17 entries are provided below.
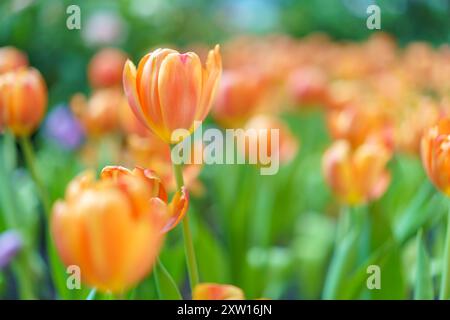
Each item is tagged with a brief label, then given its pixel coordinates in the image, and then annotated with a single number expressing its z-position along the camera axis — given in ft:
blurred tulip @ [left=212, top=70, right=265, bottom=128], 3.67
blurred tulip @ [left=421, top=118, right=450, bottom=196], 2.39
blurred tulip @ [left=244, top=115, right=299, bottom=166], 3.37
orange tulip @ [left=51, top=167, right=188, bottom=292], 1.91
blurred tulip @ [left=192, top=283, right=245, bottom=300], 2.25
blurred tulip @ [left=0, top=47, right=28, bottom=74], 3.26
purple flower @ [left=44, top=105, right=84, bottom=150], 5.06
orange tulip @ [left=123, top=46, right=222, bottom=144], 2.30
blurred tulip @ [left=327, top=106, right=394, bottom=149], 3.17
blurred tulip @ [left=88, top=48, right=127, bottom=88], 4.41
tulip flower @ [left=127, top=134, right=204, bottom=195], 2.80
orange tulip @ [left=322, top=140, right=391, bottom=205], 2.83
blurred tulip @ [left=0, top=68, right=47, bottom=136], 2.83
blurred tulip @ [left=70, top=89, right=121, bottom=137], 3.61
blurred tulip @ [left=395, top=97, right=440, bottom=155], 3.20
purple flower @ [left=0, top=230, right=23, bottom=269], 3.10
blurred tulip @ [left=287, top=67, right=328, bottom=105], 4.37
